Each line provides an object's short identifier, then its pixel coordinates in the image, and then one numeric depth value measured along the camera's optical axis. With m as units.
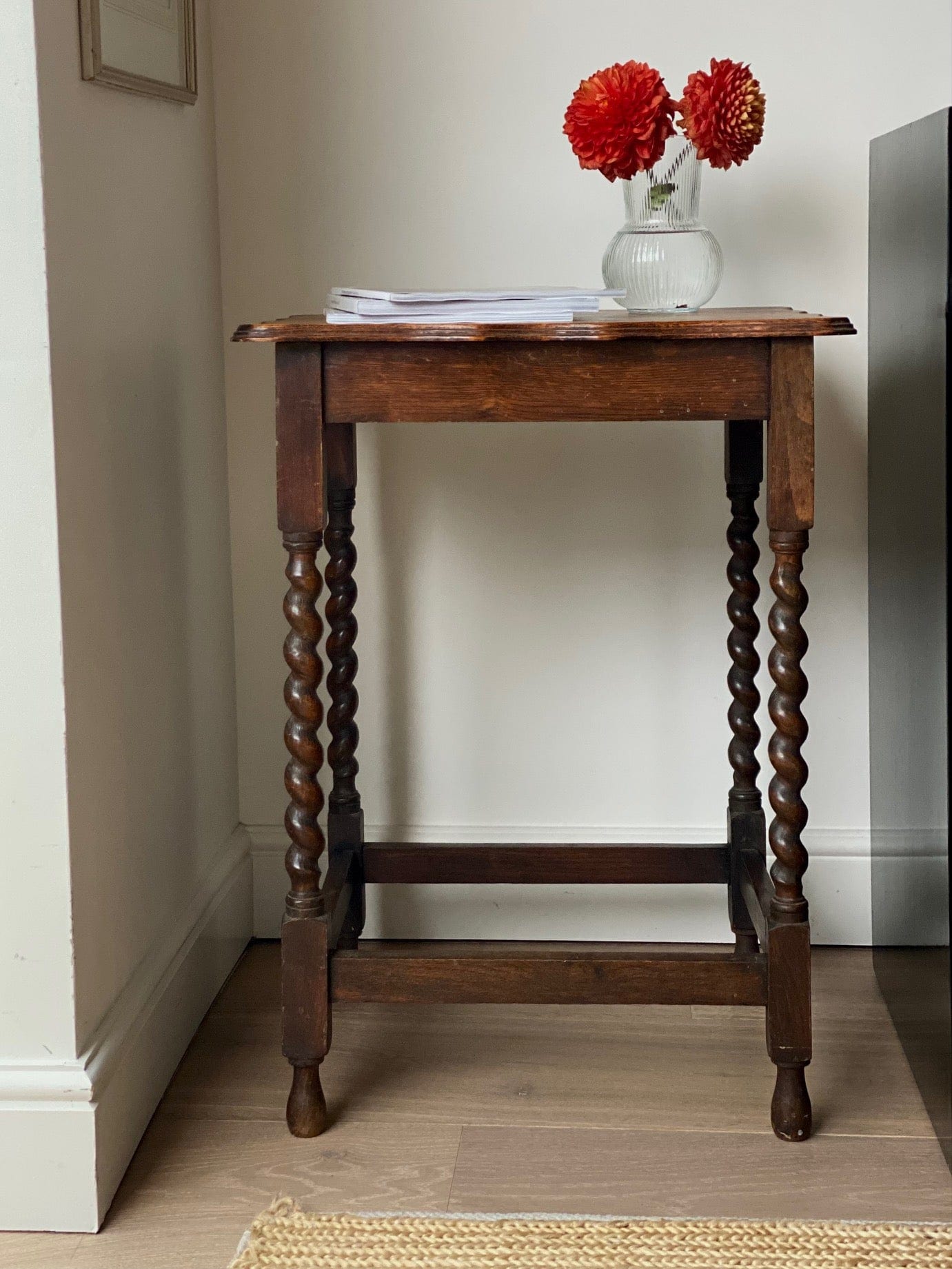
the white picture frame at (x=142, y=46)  1.27
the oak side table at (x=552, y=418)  1.27
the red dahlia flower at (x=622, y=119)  1.39
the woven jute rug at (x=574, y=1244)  1.16
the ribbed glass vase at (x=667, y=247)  1.47
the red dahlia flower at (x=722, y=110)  1.40
